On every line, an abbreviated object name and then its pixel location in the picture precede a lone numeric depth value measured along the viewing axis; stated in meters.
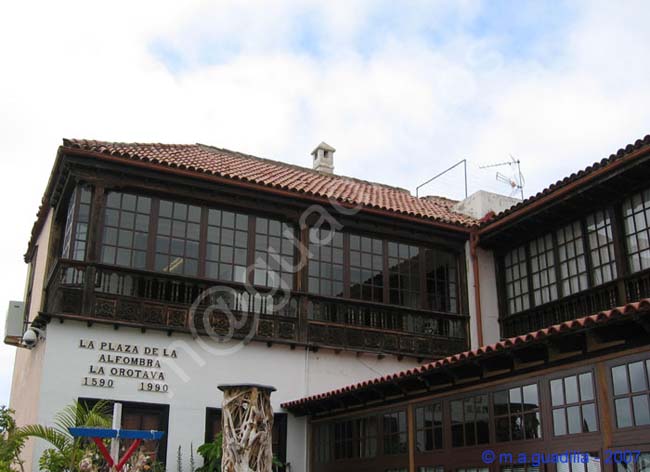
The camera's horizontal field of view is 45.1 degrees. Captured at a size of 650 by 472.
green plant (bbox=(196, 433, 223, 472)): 12.73
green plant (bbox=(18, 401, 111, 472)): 10.55
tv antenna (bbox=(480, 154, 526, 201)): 21.09
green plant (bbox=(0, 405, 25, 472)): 10.57
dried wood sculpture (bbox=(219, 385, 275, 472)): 10.19
